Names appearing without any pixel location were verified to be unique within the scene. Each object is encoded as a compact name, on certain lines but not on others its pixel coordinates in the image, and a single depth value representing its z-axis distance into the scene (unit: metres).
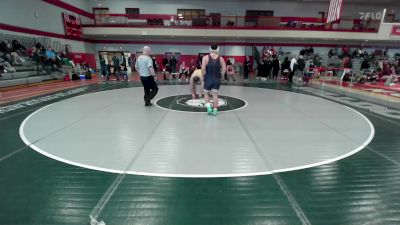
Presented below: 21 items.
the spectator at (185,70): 14.80
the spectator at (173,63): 18.20
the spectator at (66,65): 14.25
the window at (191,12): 23.45
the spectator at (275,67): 15.55
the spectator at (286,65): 14.86
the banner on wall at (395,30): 13.68
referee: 6.24
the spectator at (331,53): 21.87
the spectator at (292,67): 12.68
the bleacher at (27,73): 10.45
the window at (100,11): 22.83
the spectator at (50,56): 13.57
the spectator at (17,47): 12.09
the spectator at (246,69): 15.95
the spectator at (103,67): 14.53
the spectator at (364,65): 14.04
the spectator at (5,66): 10.40
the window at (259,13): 23.61
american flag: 10.88
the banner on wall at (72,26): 17.69
